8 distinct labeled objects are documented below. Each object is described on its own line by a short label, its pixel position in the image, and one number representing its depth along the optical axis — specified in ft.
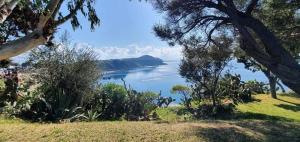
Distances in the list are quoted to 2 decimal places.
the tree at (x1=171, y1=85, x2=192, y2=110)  28.82
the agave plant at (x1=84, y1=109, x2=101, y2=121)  18.17
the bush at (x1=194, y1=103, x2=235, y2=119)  25.55
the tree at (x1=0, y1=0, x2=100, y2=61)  9.73
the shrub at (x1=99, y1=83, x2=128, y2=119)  21.03
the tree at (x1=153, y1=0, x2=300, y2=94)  15.39
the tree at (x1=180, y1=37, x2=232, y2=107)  27.52
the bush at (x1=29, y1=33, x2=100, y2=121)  19.98
